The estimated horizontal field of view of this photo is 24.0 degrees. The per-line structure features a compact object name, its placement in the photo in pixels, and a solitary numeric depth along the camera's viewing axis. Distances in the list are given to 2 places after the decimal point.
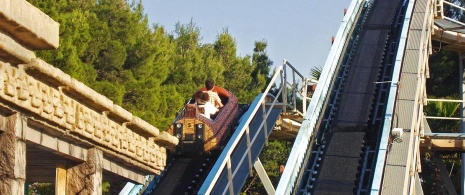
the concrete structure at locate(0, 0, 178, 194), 8.55
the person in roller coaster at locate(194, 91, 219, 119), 19.77
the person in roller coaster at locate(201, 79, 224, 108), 20.45
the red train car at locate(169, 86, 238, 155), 18.92
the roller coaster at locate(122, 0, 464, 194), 16.61
